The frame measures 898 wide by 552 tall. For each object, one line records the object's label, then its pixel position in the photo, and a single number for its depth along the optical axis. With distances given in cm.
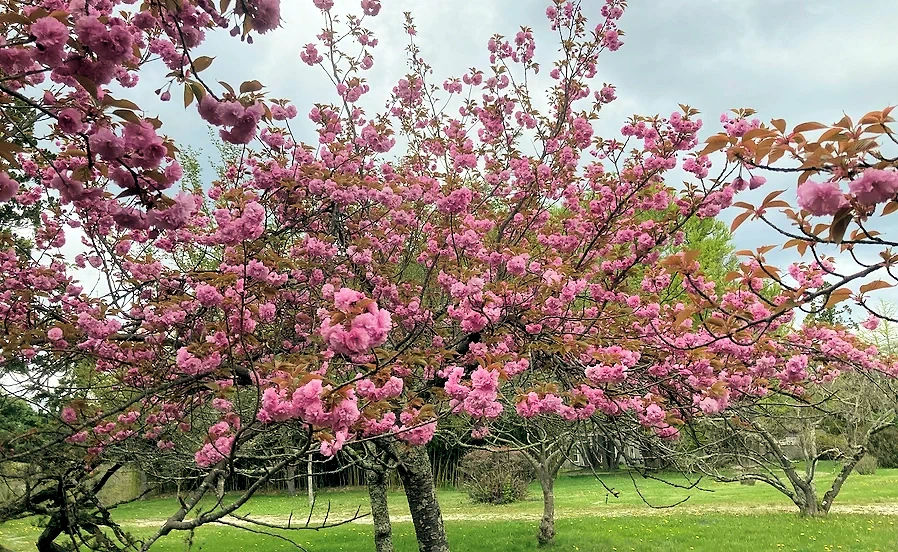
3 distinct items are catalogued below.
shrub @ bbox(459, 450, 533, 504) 1697
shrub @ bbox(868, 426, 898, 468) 2028
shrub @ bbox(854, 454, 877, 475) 1956
